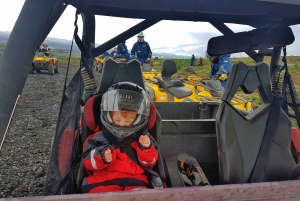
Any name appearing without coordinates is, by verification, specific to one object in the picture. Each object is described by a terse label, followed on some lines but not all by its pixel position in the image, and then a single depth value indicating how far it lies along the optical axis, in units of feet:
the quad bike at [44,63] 36.54
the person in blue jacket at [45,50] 37.62
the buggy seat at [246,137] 5.17
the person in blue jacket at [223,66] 13.59
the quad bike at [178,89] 11.85
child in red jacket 4.76
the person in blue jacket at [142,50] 24.35
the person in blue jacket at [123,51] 30.48
